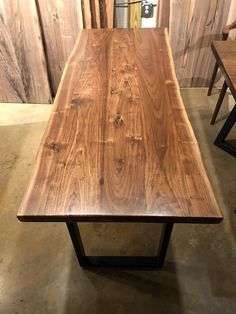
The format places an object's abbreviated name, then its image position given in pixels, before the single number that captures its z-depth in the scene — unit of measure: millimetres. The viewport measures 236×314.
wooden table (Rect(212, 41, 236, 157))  1517
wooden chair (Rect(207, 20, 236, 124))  1922
